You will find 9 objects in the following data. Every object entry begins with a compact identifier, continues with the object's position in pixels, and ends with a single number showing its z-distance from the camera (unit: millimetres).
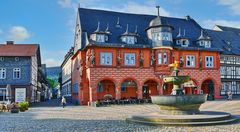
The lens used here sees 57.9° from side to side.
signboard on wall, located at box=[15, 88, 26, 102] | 30691
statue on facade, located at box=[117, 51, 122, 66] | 28497
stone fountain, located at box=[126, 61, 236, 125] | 11164
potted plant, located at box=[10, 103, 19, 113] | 19716
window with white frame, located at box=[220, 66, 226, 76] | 37945
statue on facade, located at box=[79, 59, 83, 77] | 29453
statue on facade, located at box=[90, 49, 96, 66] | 27457
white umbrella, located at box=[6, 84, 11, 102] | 24653
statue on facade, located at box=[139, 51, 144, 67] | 29299
